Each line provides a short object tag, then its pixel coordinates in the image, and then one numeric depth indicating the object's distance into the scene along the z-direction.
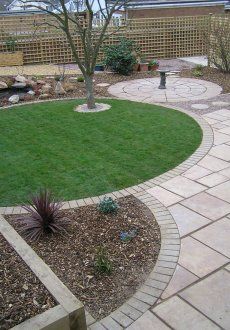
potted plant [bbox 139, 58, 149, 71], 13.24
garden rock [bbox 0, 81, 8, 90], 10.51
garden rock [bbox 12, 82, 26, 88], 10.66
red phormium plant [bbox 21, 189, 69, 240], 4.01
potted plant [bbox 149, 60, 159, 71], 13.37
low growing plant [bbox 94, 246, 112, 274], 3.39
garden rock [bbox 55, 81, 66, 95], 10.27
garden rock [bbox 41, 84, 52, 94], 10.31
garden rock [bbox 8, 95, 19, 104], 9.72
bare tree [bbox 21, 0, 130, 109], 7.58
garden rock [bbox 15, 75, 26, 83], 10.89
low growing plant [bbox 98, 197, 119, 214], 4.38
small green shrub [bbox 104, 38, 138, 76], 12.43
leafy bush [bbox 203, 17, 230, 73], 11.95
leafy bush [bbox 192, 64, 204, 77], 12.19
